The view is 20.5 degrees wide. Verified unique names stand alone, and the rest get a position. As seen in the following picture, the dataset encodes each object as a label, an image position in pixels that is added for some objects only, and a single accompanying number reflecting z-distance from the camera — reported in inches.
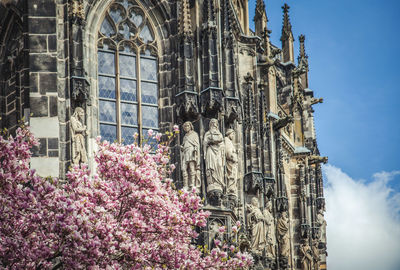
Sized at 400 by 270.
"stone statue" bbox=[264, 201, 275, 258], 1617.9
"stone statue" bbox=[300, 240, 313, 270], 1988.2
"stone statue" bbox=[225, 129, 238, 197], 1437.0
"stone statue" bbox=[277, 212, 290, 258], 1806.6
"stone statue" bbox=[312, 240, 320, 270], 2034.9
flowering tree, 988.6
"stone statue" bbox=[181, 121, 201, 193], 1401.3
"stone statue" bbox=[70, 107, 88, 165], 1309.1
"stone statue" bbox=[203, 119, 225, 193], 1398.9
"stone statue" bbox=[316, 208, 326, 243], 2198.1
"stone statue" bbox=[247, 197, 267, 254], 1575.3
